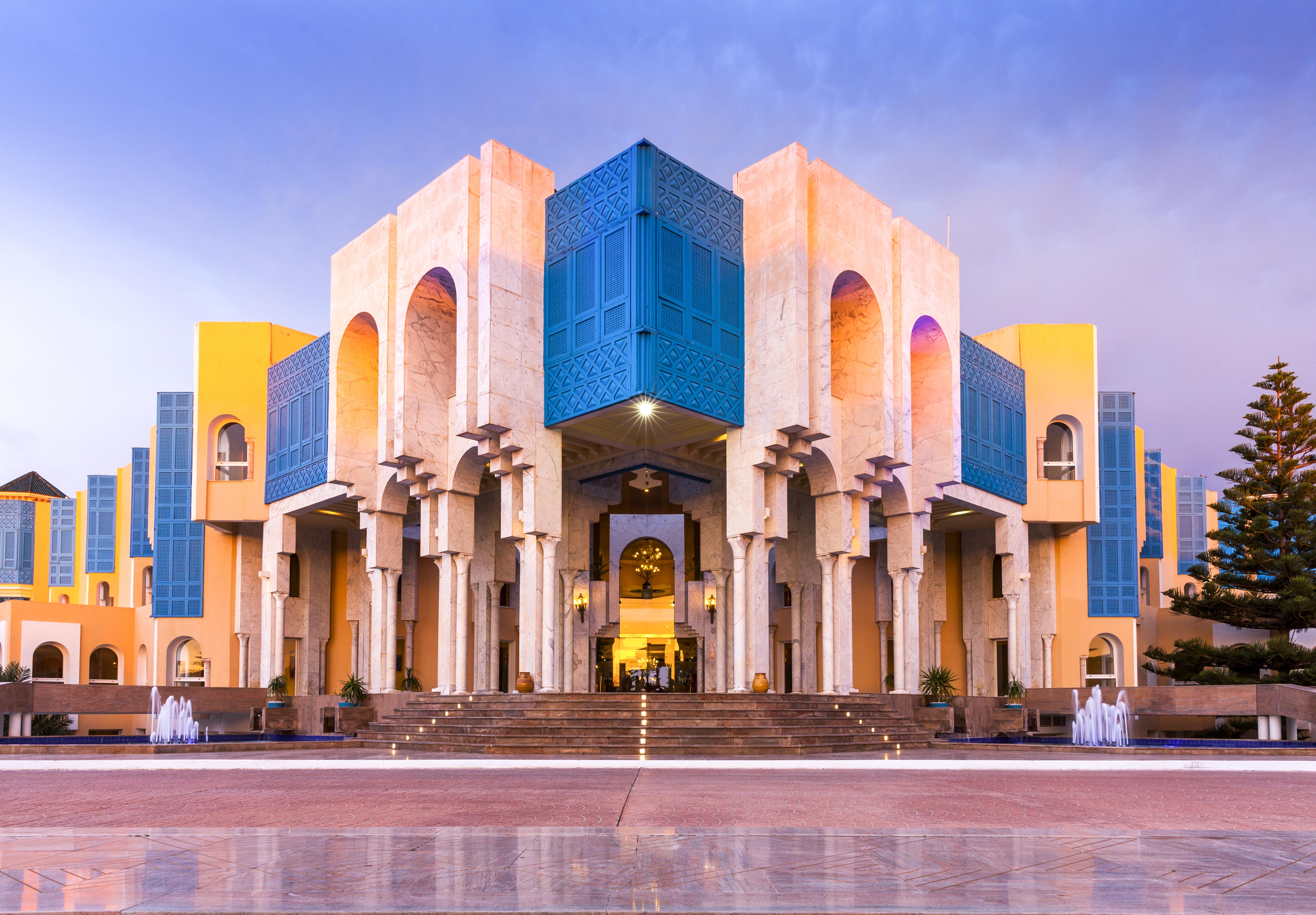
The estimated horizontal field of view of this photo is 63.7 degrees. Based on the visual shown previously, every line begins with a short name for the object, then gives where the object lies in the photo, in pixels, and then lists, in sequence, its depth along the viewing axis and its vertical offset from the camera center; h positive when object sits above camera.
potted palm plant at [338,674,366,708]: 24.47 -3.30
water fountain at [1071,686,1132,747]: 22.72 -3.81
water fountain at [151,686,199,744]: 25.23 -4.08
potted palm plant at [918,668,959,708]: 25.11 -3.25
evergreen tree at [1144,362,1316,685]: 25.12 +0.03
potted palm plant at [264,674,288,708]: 28.20 -3.64
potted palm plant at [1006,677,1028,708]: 26.47 -3.61
